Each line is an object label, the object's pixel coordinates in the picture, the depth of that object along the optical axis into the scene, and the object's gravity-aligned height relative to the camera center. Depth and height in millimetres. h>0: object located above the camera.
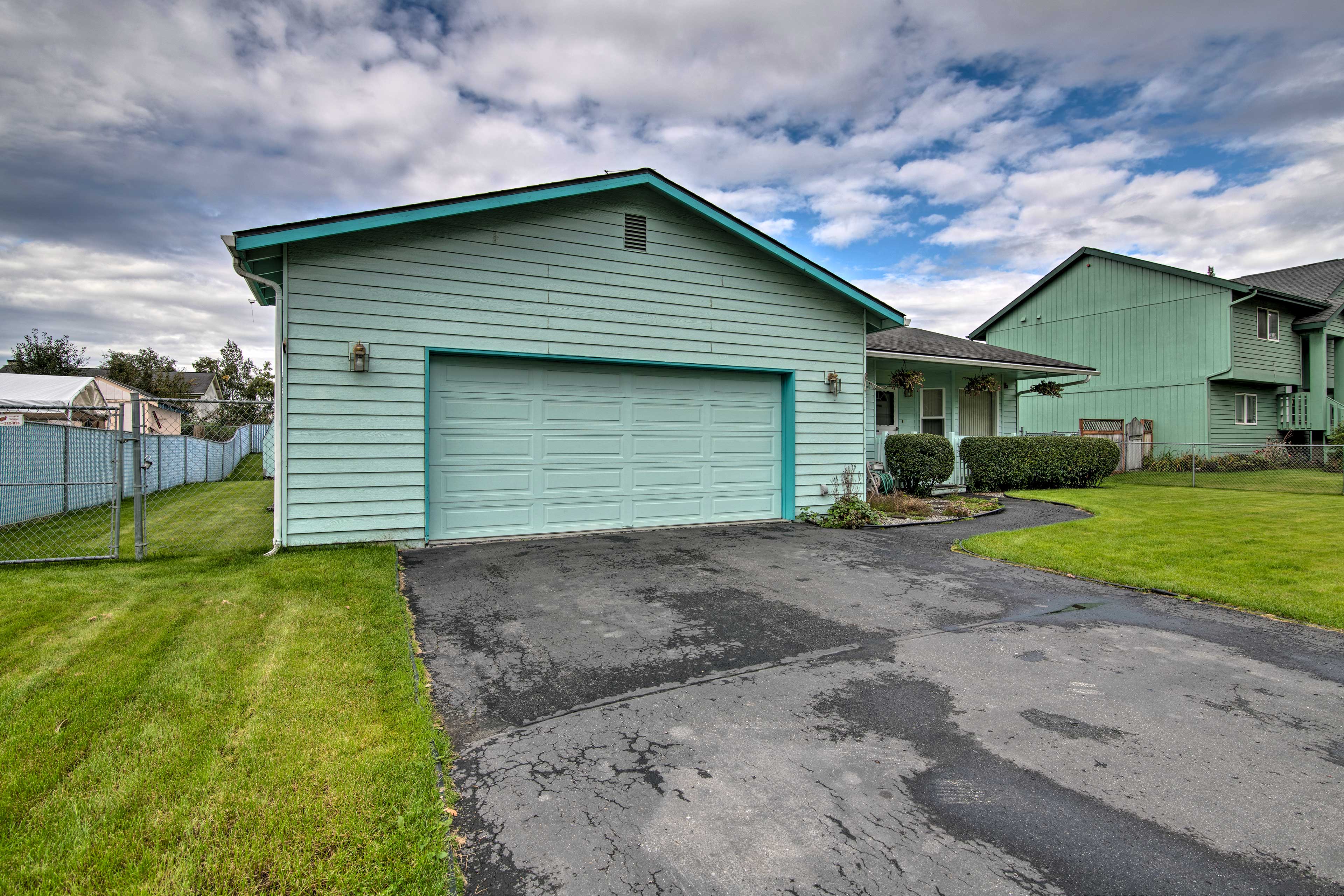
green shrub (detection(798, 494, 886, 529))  8984 -975
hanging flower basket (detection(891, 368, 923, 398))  12961 +1574
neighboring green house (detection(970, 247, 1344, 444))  18609 +3554
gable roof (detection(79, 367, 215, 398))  46312 +5360
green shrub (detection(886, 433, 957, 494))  11742 -152
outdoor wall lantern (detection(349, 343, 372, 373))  6695 +1022
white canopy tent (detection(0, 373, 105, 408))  15180 +1615
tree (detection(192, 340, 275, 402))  57594 +7615
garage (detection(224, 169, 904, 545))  6691 +1118
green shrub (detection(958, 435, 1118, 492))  13438 -199
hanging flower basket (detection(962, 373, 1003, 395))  14430 +1653
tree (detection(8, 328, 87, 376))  33531 +5177
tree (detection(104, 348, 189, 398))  40062 +5196
